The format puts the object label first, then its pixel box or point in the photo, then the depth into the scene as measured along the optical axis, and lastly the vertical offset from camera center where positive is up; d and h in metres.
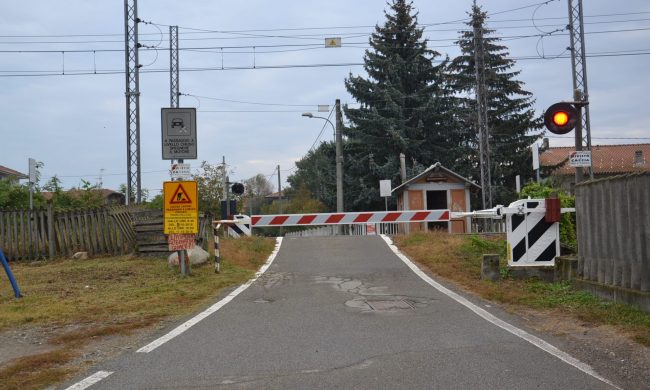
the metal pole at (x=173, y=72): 30.12 +6.97
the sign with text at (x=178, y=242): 13.11 -0.45
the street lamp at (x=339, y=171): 32.22 +2.28
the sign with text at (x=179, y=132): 13.50 +1.85
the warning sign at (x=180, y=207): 13.14 +0.26
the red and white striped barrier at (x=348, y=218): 18.14 -0.06
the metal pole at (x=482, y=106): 31.14 +5.17
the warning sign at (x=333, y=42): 23.97 +6.48
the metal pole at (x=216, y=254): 13.99 -0.76
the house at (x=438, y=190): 31.78 +1.18
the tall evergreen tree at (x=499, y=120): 44.12 +6.46
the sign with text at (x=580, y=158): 9.91 +0.80
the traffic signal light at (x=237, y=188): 28.59 +1.36
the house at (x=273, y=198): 109.21 +3.76
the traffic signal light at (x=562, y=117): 9.80 +1.42
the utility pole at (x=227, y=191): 24.30 +1.32
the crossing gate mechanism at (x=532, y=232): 11.13 -0.37
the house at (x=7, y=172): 52.02 +4.61
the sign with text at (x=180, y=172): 13.30 +0.99
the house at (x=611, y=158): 54.09 +4.57
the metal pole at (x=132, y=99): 24.91 +4.79
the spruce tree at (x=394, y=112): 41.31 +6.69
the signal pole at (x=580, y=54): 26.39 +6.48
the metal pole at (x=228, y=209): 23.62 +0.38
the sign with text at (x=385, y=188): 26.87 +1.13
